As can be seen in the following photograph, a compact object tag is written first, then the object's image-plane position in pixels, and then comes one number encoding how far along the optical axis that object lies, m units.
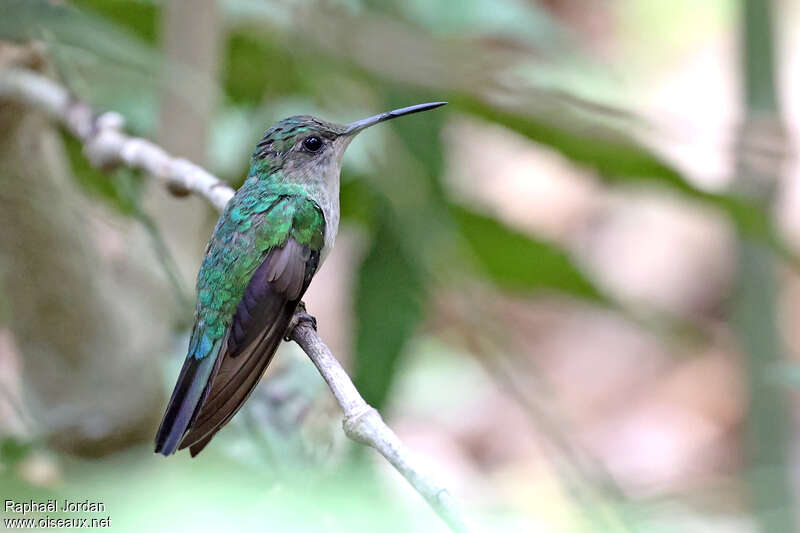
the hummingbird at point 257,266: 3.17
